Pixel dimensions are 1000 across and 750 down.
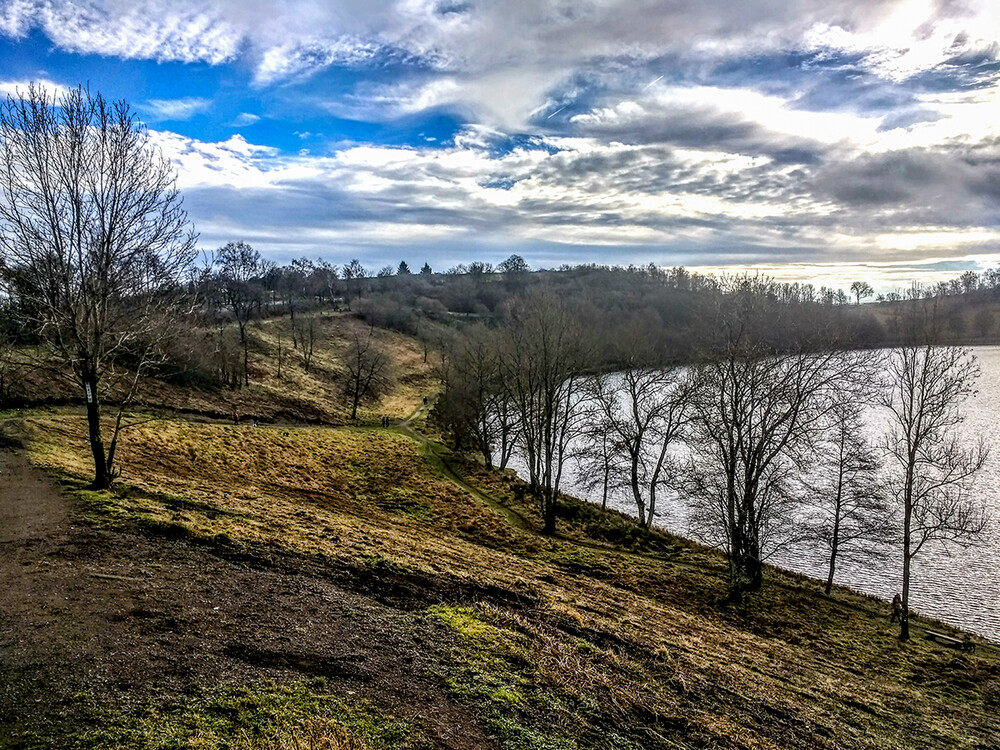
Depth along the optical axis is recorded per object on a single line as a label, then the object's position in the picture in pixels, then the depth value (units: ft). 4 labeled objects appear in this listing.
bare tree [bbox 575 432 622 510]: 105.50
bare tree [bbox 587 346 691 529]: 100.86
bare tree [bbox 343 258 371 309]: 424.46
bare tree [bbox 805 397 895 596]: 68.18
